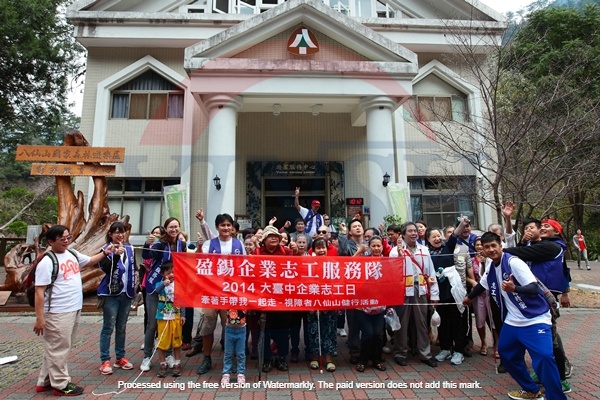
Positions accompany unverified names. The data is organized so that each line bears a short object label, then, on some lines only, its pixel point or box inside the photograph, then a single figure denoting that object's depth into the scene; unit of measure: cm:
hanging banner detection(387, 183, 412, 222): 938
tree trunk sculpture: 767
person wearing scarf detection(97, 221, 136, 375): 424
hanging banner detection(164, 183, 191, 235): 959
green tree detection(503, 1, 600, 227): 799
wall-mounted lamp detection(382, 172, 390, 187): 959
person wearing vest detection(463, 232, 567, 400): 311
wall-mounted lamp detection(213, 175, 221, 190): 919
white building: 1182
